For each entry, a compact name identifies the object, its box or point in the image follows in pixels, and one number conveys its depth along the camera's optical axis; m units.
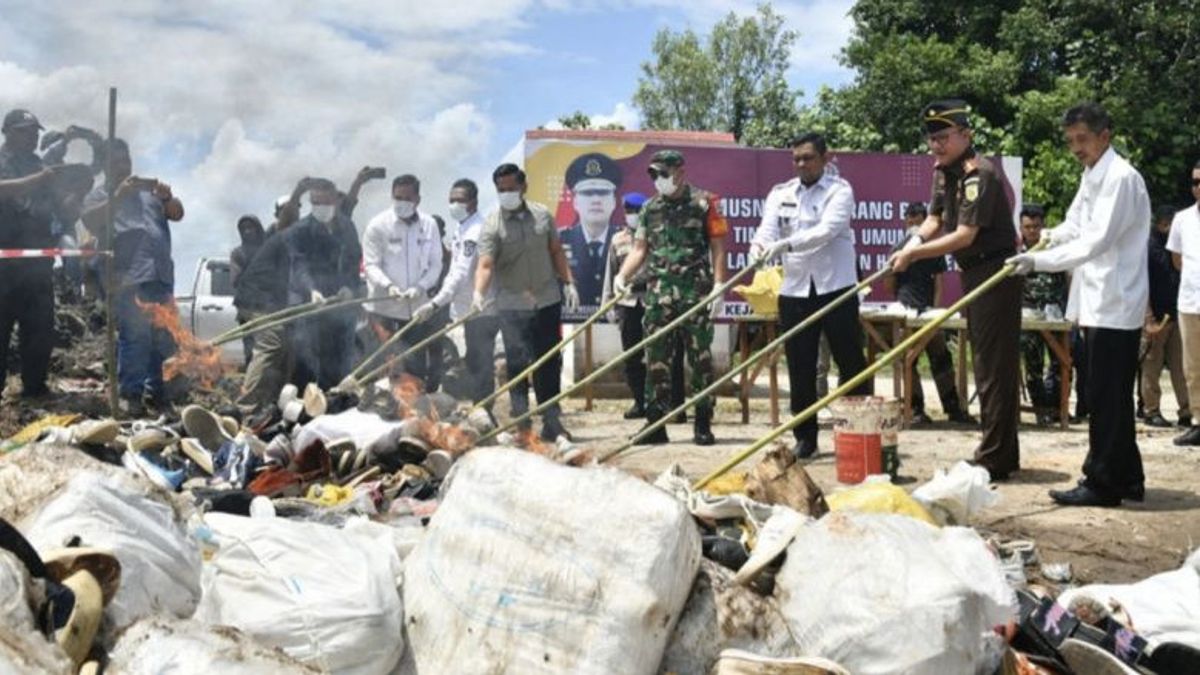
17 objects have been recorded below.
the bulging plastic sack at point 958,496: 4.63
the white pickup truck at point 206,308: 14.38
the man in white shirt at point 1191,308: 8.17
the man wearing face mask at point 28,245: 8.62
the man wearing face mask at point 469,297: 9.22
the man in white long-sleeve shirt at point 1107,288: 5.66
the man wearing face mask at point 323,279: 9.59
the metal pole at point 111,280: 8.02
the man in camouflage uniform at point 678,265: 8.31
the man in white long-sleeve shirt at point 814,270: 7.36
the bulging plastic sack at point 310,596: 2.90
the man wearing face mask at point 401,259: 9.69
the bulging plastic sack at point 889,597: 3.07
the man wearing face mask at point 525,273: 8.84
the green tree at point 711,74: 48.50
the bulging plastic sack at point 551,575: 2.91
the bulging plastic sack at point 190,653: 2.32
